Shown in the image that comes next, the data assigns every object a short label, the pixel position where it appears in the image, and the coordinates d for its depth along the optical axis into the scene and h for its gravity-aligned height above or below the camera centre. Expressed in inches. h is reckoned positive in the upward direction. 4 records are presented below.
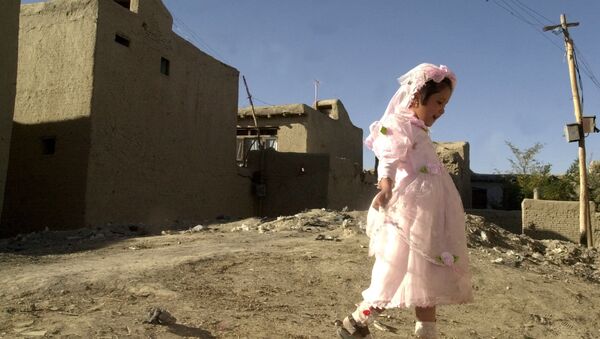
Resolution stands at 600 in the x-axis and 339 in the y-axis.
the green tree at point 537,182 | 749.3 +39.4
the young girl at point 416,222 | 90.0 -3.7
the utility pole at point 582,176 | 433.7 +27.8
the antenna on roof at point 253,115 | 557.3 +90.8
